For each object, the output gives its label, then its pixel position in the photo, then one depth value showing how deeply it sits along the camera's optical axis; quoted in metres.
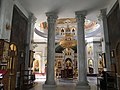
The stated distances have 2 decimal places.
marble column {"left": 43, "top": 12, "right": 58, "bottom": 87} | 6.16
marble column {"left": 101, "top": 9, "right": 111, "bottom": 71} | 5.95
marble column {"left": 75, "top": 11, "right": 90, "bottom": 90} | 5.99
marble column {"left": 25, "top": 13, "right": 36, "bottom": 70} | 6.51
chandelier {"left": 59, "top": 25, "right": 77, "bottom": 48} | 10.58
